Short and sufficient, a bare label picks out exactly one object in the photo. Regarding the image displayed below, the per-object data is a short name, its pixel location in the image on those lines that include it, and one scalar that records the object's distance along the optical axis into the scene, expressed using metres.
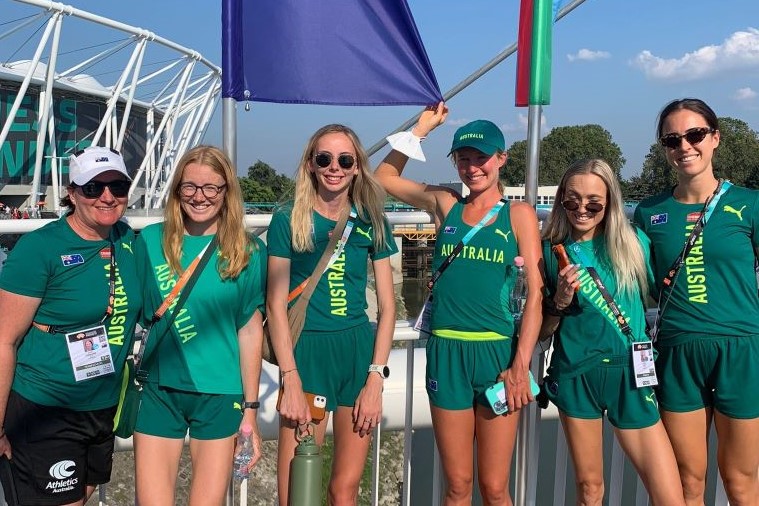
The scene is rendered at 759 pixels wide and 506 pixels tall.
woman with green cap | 3.05
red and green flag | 3.57
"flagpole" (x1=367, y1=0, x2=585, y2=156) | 4.16
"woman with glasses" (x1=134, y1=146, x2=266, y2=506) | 2.69
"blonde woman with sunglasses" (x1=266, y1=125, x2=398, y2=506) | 2.91
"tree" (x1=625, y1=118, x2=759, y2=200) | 68.94
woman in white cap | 2.51
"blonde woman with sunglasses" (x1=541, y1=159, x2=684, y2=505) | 3.02
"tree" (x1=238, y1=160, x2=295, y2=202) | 76.50
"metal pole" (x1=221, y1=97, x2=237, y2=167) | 3.10
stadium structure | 35.56
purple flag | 3.27
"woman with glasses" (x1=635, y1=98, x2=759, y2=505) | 3.01
